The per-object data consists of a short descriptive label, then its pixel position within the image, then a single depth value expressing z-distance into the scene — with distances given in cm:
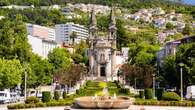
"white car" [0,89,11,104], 4997
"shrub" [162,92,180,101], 4326
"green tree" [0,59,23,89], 5598
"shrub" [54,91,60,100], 4882
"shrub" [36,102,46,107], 3994
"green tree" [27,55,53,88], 6475
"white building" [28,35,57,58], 10536
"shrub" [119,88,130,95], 6347
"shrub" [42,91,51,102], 4545
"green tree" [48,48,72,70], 9040
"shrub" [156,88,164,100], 4815
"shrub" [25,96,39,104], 4098
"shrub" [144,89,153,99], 4994
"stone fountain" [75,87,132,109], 2701
